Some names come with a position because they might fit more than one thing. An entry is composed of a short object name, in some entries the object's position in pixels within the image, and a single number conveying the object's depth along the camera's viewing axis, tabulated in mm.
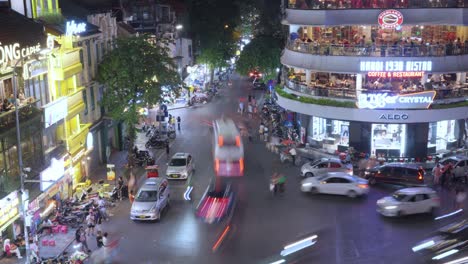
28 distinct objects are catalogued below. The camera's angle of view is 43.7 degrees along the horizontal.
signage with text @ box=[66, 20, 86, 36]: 35094
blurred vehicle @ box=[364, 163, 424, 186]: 37344
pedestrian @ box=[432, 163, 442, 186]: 38031
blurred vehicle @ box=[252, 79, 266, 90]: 82756
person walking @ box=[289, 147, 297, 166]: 43750
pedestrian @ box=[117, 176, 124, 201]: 35875
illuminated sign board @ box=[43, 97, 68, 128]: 31477
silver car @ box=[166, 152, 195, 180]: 39781
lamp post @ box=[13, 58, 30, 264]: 24041
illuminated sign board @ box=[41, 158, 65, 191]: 29812
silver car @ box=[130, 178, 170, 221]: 31391
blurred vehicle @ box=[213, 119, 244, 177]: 39603
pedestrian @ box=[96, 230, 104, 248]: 28156
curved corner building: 42969
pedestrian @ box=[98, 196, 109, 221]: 31925
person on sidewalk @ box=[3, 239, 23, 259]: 26859
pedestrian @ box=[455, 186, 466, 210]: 33550
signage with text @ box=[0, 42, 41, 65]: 25938
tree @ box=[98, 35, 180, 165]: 42844
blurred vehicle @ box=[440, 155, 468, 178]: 38031
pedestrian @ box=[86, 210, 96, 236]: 30094
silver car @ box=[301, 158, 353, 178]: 39500
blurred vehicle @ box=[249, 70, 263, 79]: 69875
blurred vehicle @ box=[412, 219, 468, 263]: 25081
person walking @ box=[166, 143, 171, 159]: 47125
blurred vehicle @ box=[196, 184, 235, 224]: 32156
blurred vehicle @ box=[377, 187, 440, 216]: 31094
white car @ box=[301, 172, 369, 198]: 34969
